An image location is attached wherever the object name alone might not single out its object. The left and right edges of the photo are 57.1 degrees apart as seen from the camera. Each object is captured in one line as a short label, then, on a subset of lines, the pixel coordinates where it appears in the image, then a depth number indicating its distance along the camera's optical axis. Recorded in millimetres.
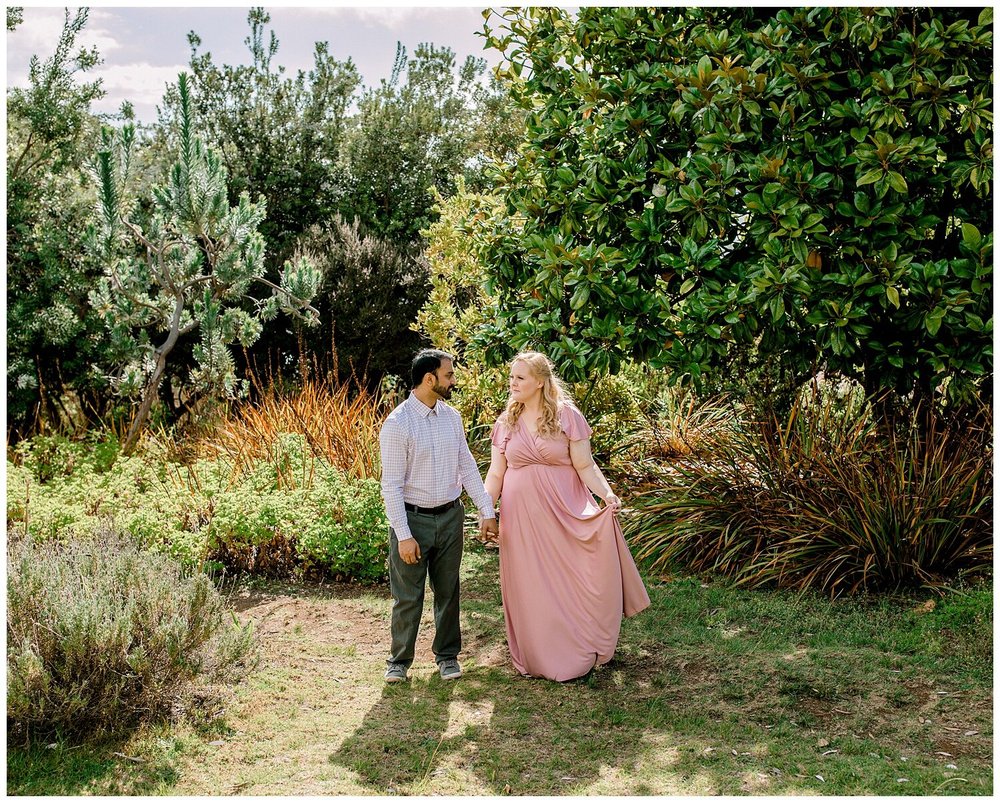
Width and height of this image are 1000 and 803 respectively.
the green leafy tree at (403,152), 15453
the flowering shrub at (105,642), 4156
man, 4871
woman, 5160
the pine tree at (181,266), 8477
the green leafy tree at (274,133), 14875
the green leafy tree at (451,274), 9164
